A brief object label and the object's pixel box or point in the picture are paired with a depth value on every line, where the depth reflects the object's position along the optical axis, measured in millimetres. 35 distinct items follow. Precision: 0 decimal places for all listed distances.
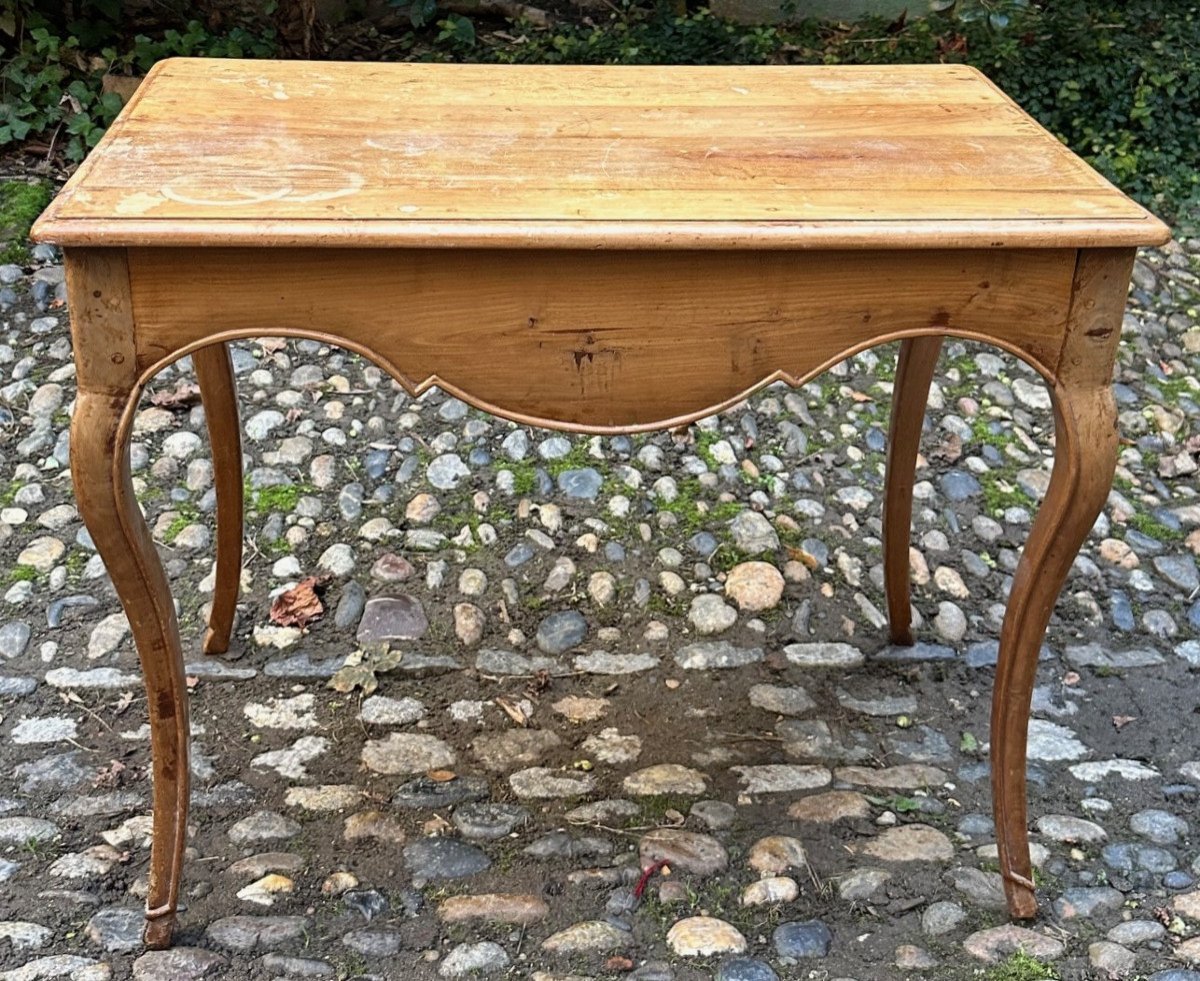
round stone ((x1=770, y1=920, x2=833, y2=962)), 1856
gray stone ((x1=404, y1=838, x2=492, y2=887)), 1993
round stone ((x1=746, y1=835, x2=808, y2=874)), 2012
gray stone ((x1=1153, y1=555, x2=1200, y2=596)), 2742
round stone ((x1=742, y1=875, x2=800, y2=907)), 1945
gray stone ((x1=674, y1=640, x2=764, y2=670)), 2496
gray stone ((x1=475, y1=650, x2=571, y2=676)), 2465
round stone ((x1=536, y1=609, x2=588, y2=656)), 2527
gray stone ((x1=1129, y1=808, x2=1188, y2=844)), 2109
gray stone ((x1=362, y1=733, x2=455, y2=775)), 2227
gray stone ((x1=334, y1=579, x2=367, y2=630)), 2564
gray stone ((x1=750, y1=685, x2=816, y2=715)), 2396
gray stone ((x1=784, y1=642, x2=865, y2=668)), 2514
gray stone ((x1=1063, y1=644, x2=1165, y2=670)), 2525
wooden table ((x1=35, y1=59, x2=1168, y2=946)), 1481
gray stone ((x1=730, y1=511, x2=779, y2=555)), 2781
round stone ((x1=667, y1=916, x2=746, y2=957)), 1854
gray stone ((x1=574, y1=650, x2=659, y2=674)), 2475
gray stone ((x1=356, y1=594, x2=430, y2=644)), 2531
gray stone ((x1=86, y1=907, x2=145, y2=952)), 1853
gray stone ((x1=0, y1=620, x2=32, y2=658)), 2457
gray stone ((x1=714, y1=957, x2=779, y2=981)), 1816
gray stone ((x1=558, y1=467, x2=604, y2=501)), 2928
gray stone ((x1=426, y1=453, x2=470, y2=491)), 2961
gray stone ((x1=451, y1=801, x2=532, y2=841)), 2080
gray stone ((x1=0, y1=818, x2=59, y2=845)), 2027
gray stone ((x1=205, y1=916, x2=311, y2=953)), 1855
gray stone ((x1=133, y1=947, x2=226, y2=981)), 1805
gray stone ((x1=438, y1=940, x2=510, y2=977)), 1816
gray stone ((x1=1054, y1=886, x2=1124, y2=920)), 1956
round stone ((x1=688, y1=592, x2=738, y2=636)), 2584
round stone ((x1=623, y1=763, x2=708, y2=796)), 2184
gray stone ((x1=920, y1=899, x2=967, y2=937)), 1910
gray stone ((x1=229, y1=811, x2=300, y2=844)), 2053
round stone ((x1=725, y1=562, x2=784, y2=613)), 2637
